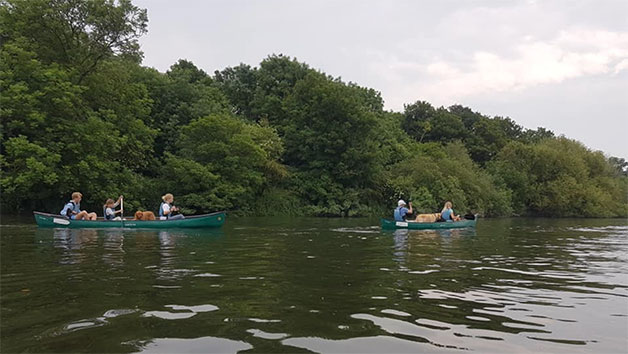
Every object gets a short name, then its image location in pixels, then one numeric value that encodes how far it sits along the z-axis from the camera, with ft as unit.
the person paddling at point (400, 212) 73.72
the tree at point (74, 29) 97.04
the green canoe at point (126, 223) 63.77
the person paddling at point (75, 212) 65.57
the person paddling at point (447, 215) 78.12
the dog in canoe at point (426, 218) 75.66
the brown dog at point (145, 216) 66.20
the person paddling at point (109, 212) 67.51
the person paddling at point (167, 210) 66.64
